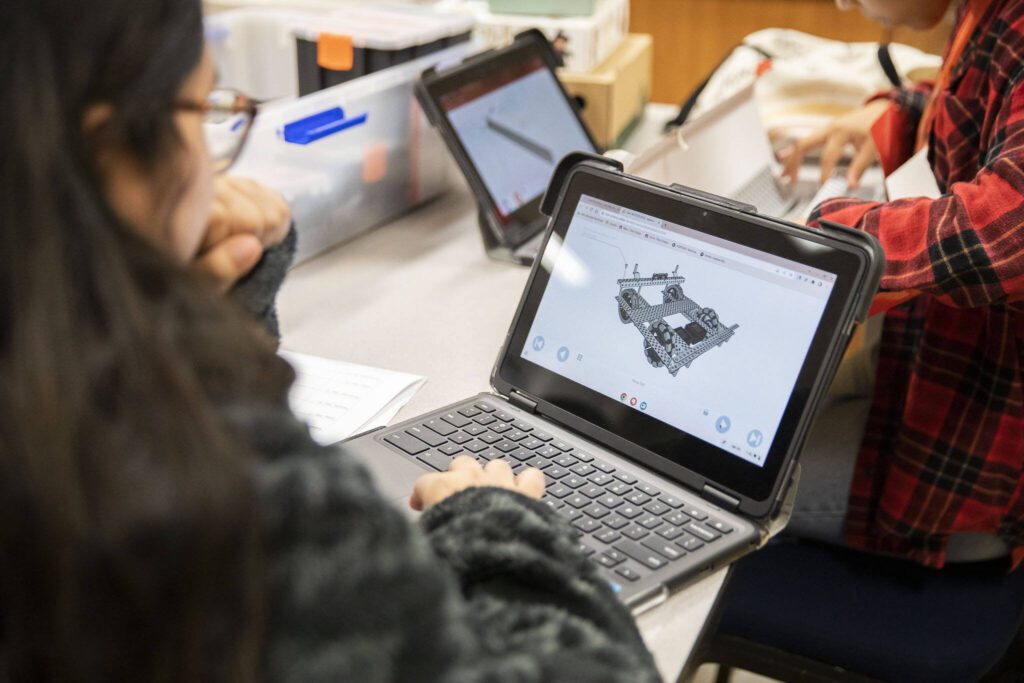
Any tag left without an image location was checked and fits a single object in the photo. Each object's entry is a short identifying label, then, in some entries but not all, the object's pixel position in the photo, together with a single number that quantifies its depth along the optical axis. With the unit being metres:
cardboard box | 1.60
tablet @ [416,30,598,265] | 1.26
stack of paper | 0.87
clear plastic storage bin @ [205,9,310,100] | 1.57
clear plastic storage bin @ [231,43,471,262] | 1.17
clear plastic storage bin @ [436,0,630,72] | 1.60
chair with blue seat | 0.95
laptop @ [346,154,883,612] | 0.70
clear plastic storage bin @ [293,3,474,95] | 1.39
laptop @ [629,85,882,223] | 1.25
